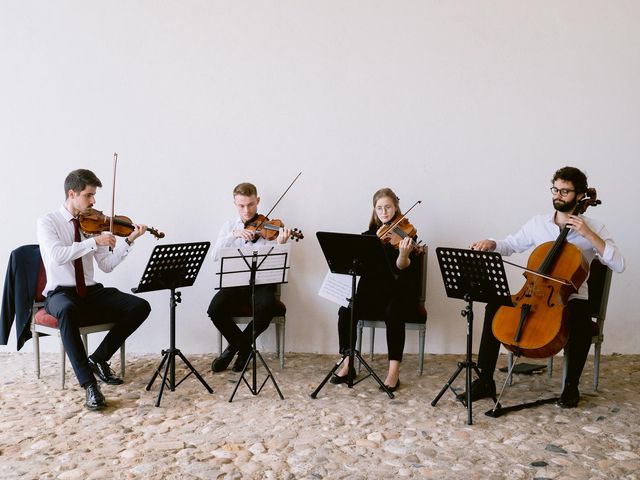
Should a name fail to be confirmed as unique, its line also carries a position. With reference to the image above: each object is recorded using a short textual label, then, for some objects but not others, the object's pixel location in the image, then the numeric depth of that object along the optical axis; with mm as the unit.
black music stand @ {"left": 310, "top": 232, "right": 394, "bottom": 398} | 3416
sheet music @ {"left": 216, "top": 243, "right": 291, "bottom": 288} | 3592
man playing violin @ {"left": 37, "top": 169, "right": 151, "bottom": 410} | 3725
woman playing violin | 3882
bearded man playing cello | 3529
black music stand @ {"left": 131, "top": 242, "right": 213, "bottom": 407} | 3467
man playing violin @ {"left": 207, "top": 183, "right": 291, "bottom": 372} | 4145
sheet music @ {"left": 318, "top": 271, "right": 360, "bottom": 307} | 3977
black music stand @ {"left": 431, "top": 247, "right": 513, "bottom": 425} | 3133
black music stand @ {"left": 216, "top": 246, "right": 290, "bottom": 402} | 3592
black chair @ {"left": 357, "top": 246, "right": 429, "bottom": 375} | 4055
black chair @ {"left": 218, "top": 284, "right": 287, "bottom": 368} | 4148
